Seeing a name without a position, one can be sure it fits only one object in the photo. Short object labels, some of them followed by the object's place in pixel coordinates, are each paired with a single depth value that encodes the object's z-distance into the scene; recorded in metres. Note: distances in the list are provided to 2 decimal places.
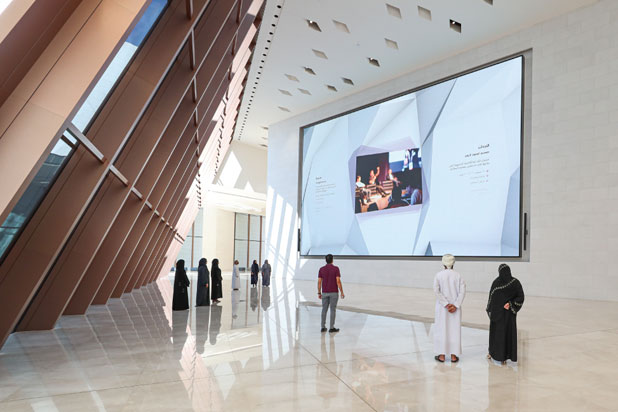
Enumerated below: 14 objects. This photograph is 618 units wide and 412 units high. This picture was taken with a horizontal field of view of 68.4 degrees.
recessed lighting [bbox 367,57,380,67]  21.35
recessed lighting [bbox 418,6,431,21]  17.50
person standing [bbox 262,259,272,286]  21.73
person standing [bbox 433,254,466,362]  5.64
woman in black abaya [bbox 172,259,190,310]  10.93
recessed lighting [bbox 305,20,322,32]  19.39
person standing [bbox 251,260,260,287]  22.62
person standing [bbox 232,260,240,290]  18.22
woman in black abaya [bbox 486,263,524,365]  5.48
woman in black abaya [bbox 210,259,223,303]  13.47
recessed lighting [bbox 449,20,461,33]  17.94
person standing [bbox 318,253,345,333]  7.85
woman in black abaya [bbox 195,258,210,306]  12.36
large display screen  17.47
